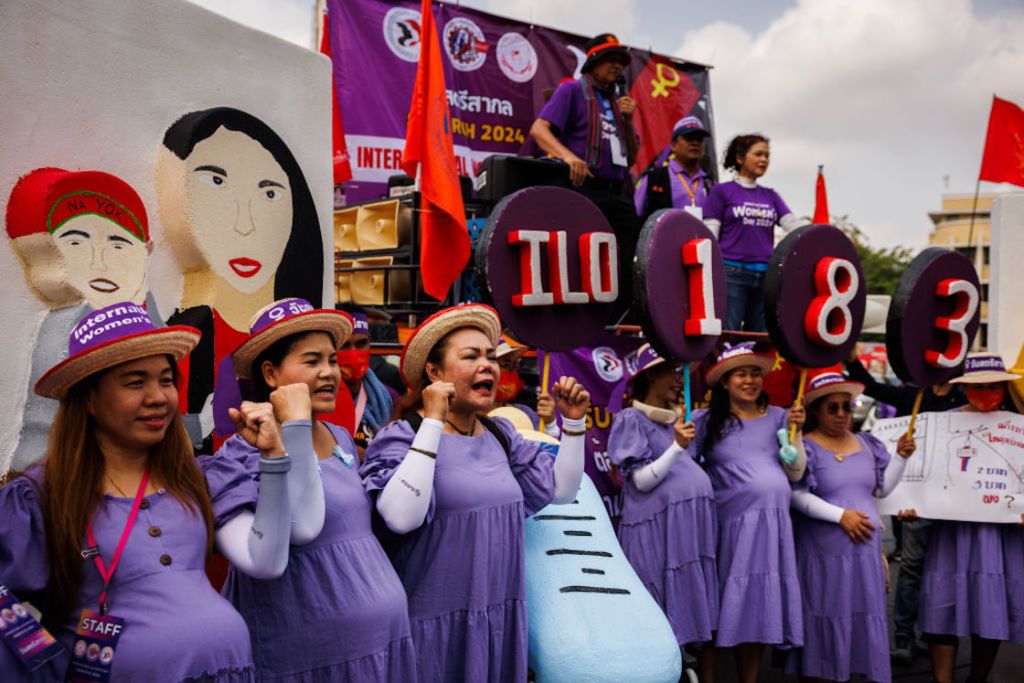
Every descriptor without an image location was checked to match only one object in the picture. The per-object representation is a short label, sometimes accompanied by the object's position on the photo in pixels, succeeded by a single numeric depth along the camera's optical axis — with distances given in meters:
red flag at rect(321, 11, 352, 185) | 8.00
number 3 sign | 5.46
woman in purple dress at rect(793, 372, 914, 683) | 5.12
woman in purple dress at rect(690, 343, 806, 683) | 4.98
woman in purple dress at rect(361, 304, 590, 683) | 3.09
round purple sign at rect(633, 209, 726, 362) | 4.44
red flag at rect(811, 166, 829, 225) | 8.62
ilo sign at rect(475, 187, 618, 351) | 4.23
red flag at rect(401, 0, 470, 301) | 5.15
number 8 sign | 4.87
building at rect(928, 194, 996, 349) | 48.58
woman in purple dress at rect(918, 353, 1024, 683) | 5.54
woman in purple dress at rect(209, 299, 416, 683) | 2.78
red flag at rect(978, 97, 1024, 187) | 8.06
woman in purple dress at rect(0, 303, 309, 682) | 2.32
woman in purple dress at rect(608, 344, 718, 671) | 4.93
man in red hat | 6.28
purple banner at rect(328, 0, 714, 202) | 9.43
